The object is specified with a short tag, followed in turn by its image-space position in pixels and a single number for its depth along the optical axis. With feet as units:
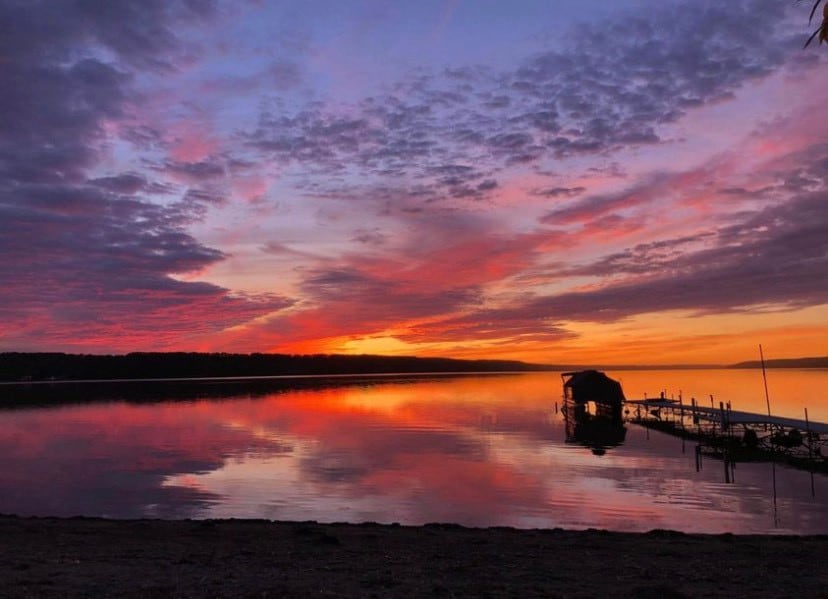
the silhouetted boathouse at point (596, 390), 232.53
